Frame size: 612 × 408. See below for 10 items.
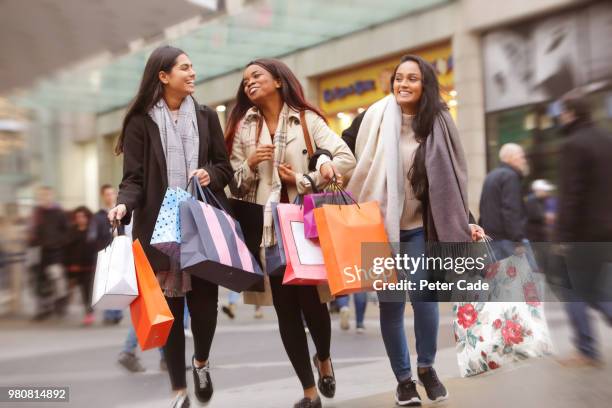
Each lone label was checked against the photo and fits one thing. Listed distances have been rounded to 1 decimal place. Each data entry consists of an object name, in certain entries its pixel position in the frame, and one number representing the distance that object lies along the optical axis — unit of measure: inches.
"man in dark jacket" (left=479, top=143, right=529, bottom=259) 332.5
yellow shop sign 695.7
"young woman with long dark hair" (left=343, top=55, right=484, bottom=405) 164.6
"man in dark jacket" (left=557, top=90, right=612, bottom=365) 210.7
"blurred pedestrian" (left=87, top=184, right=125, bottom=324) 443.5
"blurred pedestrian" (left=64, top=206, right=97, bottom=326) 462.0
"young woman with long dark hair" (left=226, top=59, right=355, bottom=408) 168.9
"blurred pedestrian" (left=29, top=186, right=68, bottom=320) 458.3
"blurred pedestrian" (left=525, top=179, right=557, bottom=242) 386.9
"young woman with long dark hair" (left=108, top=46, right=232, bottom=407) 165.5
